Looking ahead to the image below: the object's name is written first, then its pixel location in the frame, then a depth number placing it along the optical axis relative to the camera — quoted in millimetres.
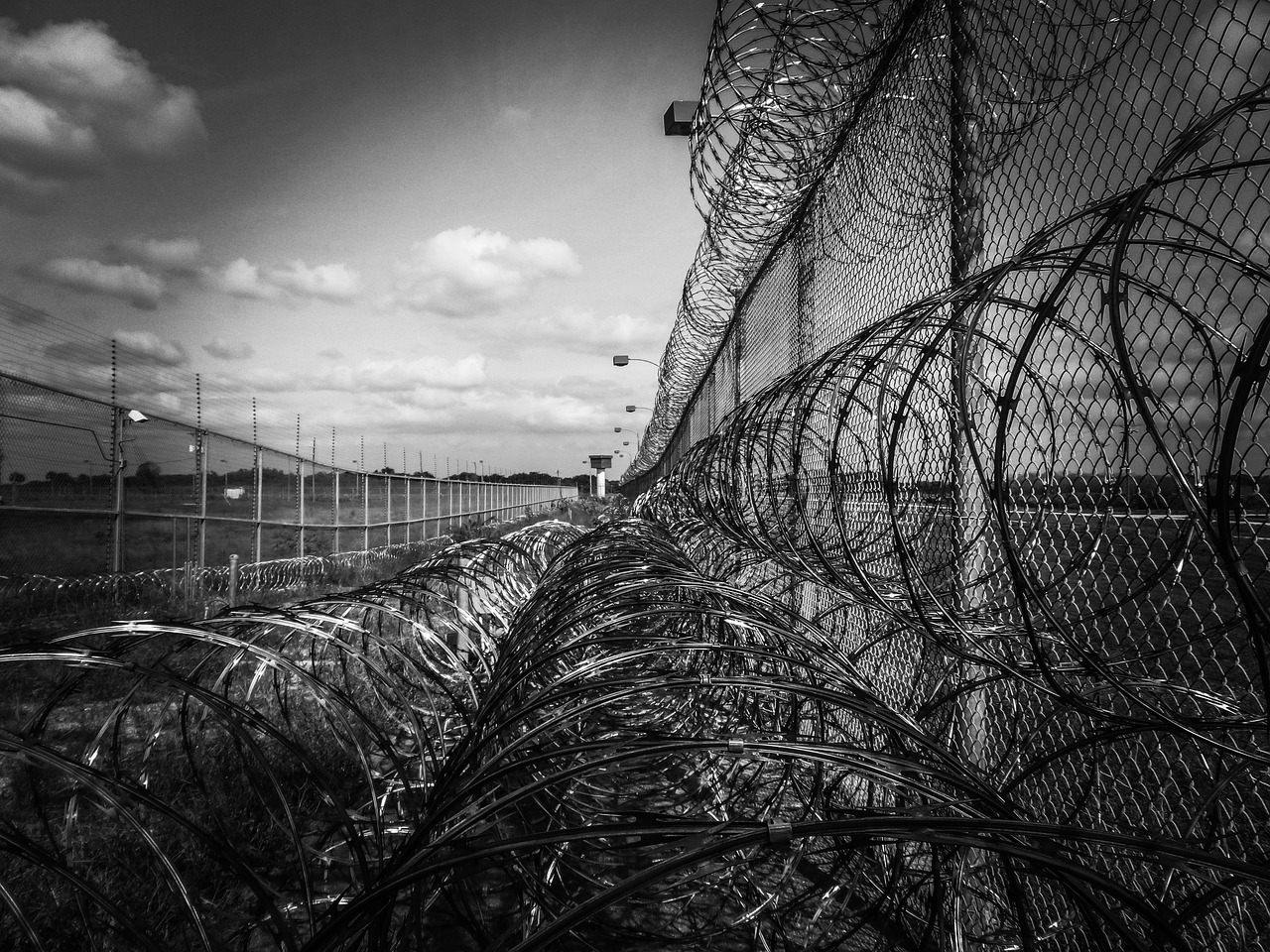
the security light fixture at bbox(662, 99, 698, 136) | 6275
